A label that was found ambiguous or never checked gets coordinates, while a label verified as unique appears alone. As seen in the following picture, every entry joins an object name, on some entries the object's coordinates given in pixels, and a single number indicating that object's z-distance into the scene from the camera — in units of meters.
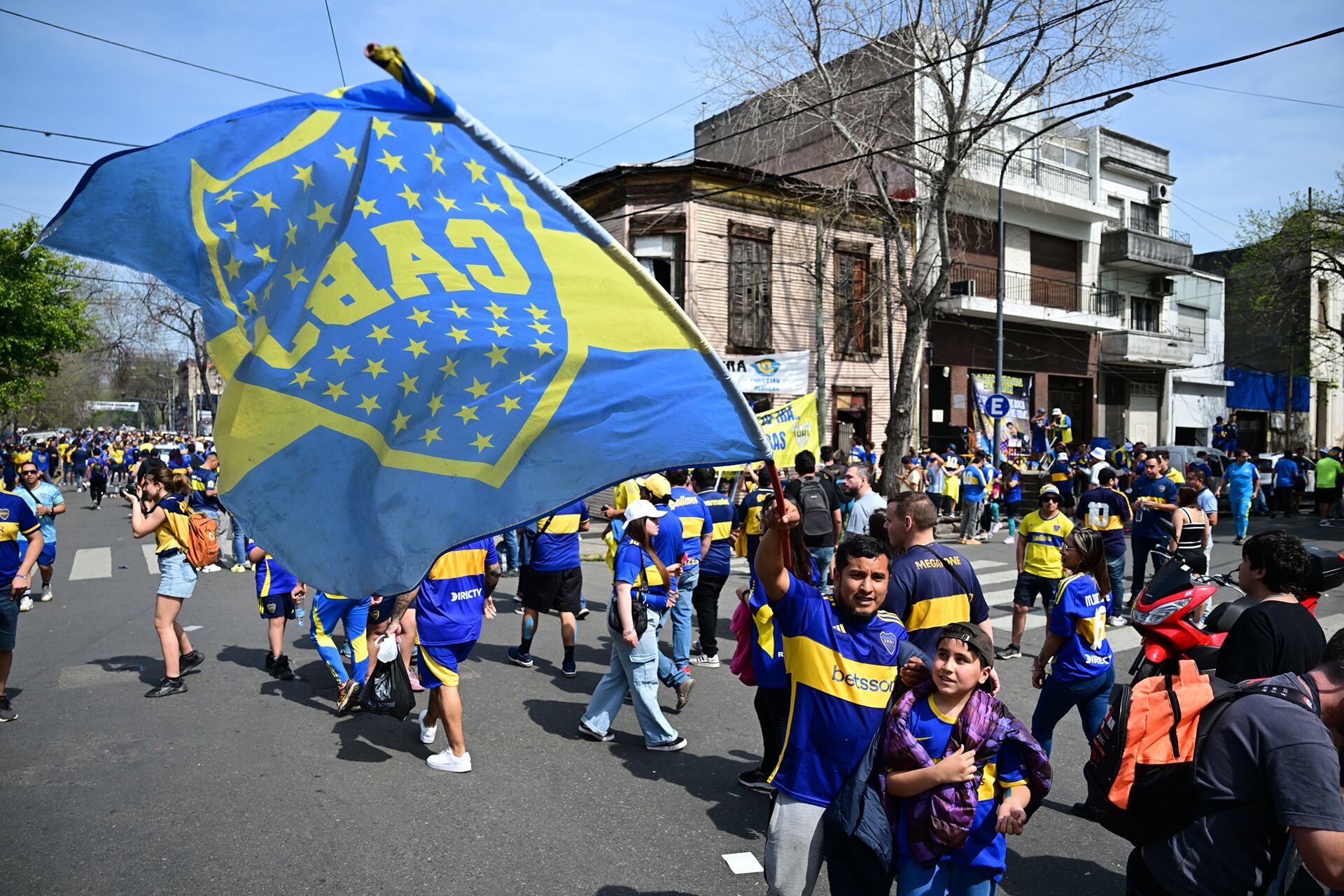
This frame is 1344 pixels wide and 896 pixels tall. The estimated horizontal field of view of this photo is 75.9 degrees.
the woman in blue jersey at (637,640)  5.77
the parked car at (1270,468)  21.62
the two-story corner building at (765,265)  22.45
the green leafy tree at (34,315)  20.39
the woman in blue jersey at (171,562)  6.93
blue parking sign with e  19.77
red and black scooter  2.98
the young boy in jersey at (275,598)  7.41
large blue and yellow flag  2.54
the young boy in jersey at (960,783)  2.77
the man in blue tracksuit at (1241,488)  15.90
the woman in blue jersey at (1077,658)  4.73
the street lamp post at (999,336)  21.47
